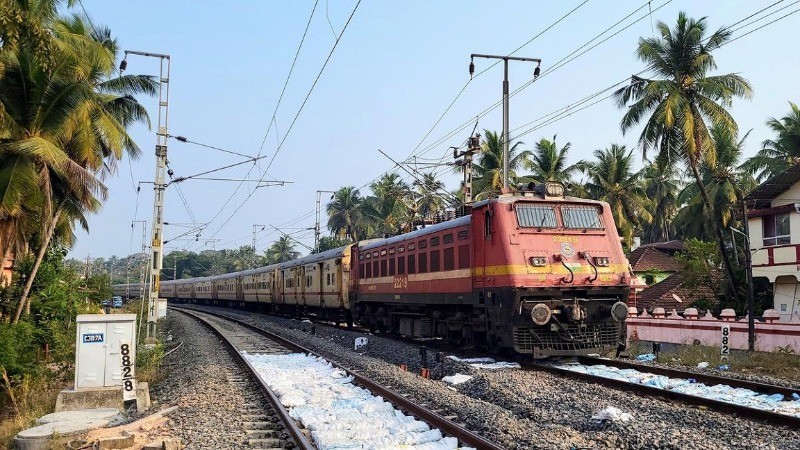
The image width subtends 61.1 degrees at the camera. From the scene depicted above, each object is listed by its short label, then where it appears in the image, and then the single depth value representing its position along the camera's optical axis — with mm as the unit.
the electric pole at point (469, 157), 25172
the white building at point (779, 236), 26516
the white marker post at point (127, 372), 10359
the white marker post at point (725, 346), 15223
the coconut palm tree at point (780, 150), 36312
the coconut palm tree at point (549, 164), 41388
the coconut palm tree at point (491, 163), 39062
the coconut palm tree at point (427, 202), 25836
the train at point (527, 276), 13008
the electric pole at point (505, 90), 22000
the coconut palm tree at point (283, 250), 94500
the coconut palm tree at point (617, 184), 41812
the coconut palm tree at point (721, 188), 38906
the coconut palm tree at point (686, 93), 28000
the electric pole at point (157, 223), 20109
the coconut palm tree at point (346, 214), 68688
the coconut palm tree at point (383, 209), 55994
